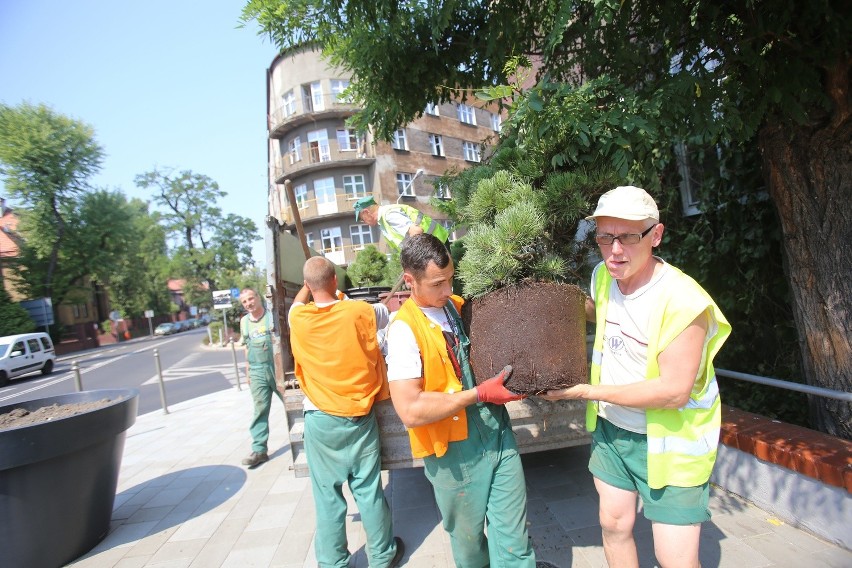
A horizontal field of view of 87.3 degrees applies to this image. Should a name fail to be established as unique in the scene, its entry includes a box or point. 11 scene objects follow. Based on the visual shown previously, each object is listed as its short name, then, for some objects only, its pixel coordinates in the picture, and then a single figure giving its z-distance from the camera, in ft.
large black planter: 9.37
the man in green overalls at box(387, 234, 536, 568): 6.18
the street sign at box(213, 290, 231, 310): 62.08
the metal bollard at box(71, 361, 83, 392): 21.29
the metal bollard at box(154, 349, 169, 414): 27.39
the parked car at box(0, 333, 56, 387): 56.29
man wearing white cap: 5.26
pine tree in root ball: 5.88
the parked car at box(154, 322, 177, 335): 151.64
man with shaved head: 8.61
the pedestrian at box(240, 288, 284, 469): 15.92
